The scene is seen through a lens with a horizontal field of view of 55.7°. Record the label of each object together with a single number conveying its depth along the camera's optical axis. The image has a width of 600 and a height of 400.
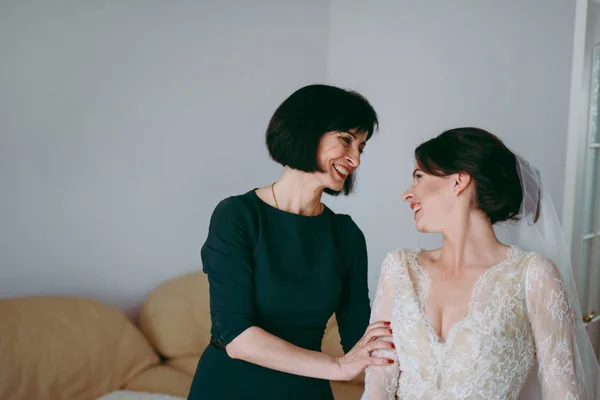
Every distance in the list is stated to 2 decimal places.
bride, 1.32
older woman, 1.35
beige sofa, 2.12
